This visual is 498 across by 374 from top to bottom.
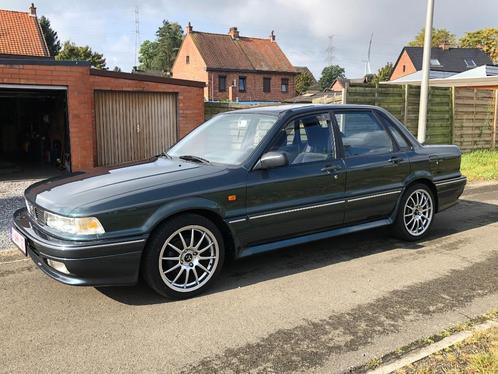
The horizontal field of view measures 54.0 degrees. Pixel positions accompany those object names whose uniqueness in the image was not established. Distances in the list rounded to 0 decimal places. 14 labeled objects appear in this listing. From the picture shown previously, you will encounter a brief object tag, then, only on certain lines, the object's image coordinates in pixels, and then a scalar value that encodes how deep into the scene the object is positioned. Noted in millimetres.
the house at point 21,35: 26250
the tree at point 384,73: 75738
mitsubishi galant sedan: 3816
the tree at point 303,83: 71075
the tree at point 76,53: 60744
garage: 10266
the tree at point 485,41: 70500
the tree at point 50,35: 73062
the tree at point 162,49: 88188
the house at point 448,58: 59281
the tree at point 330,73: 114250
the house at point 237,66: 46719
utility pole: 11312
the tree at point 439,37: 82188
